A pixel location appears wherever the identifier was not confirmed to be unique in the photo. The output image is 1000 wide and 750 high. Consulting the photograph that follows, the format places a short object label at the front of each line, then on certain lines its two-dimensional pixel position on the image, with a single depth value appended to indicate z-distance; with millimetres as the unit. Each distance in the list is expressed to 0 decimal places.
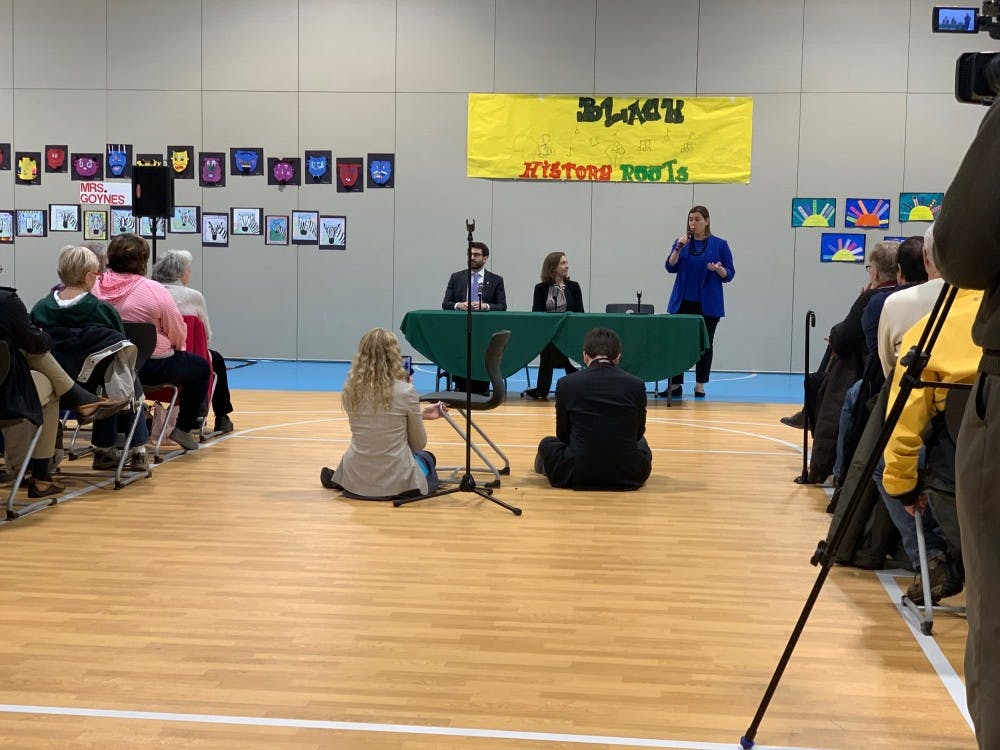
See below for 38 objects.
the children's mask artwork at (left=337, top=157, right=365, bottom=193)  13555
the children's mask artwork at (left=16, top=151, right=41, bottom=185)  13875
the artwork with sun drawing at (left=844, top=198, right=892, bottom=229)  12992
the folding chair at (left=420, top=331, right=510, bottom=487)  6453
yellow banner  13109
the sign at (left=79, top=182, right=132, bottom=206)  13820
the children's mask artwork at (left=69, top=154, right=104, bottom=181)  13820
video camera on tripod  2447
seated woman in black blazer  10734
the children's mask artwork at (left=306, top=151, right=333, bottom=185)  13562
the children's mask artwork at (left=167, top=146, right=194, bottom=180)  13719
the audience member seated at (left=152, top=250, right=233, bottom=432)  7727
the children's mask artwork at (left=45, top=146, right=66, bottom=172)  13820
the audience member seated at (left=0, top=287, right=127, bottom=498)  5281
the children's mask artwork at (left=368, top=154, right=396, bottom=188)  13516
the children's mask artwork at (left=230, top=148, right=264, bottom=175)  13641
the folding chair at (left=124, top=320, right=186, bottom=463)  6652
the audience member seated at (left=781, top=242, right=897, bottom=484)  6051
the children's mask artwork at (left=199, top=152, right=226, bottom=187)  13664
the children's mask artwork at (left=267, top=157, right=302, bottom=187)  13602
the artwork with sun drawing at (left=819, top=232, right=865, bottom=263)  13047
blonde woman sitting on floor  5891
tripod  2414
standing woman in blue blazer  11086
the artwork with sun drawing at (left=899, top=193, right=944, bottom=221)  12961
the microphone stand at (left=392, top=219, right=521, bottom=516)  5801
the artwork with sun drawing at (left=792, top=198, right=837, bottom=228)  13078
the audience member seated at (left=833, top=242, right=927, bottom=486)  5055
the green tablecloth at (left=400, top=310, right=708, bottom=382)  10039
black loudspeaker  10664
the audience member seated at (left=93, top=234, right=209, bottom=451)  7145
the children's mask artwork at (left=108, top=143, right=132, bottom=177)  13773
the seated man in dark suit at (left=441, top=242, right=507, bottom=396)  10789
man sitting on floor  6203
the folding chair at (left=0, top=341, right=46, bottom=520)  5109
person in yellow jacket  3426
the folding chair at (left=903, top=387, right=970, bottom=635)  3360
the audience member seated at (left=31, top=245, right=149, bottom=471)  6176
